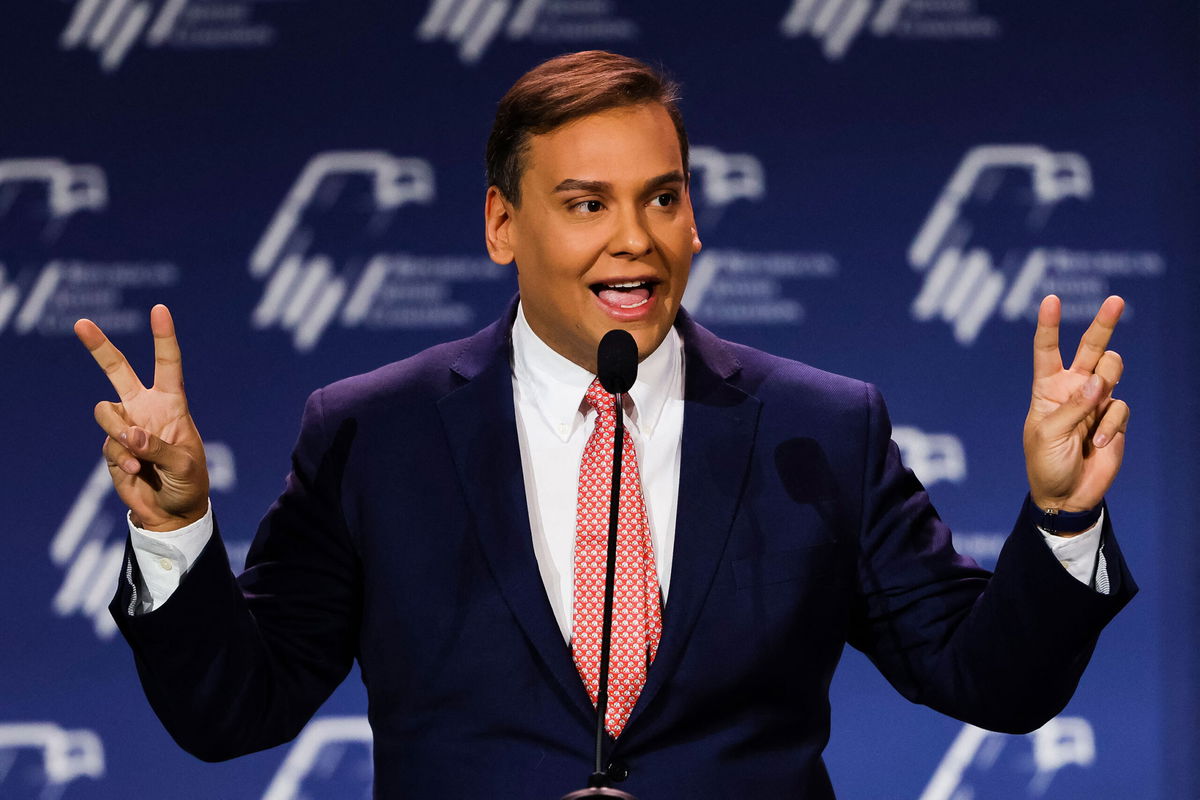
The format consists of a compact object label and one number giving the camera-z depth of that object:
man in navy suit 7.78
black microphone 7.63
